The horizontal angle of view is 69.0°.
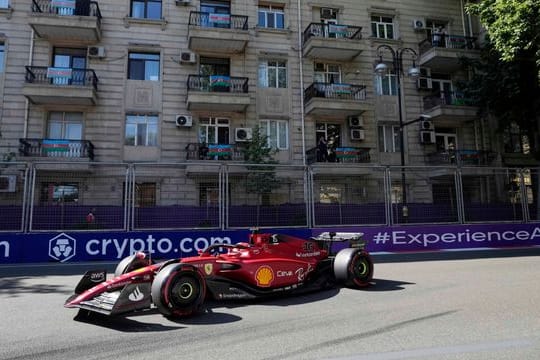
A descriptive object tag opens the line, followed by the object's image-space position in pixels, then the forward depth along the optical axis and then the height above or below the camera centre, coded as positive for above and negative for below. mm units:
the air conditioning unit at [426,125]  22906 +5627
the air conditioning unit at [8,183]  10873 +1295
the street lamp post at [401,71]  12828 +6908
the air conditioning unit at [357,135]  22156 +4947
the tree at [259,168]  11617 +1865
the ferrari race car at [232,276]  5043 -754
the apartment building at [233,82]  19219 +7635
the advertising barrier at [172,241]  10227 -449
